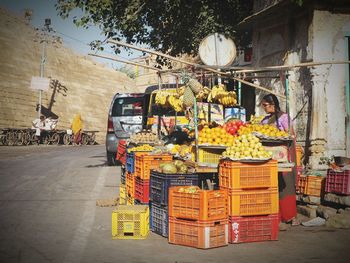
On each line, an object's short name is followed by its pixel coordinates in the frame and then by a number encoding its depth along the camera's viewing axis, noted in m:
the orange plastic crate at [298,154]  7.91
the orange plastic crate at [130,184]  7.85
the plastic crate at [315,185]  7.91
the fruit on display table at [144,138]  10.19
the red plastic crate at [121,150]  10.19
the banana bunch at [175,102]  9.71
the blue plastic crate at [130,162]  8.14
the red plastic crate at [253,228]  5.82
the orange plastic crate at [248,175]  5.87
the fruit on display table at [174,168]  6.56
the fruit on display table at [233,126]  7.25
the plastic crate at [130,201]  7.80
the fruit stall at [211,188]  5.63
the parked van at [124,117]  15.08
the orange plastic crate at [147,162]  7.30
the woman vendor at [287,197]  7.07
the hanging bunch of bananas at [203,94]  8.74
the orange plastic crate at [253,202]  5.80
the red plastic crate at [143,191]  7.18
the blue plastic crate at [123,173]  9.16
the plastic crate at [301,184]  8.17
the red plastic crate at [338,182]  7.26
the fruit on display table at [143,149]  8.51
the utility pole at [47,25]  36.91
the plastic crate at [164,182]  6.26
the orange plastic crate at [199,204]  5.48
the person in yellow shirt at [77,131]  31.52
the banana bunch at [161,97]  9.88
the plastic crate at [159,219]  6.14
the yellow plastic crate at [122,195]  8.59
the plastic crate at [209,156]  6.81
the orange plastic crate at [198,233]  5.50
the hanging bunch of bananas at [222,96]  8.59
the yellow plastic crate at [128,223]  6.03
